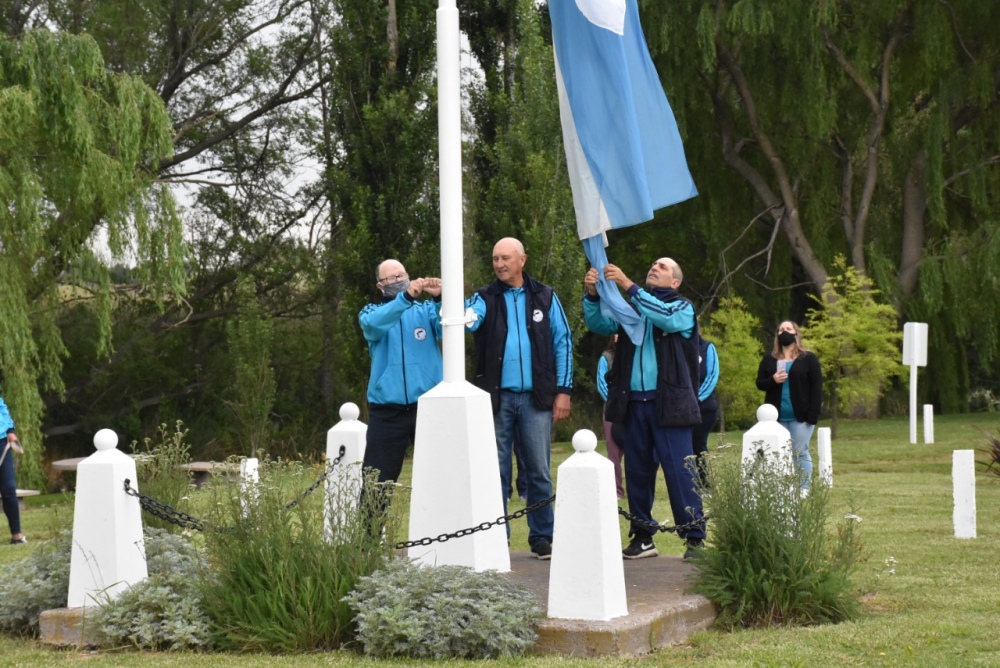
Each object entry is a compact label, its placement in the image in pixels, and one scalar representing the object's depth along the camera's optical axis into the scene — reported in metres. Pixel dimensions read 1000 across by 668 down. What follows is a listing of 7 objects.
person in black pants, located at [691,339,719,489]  11.43
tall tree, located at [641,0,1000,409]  29.23
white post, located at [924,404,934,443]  24.06
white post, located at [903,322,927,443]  24.70
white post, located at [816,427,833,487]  14.69
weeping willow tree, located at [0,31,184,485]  18.06
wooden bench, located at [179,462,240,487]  19.53
